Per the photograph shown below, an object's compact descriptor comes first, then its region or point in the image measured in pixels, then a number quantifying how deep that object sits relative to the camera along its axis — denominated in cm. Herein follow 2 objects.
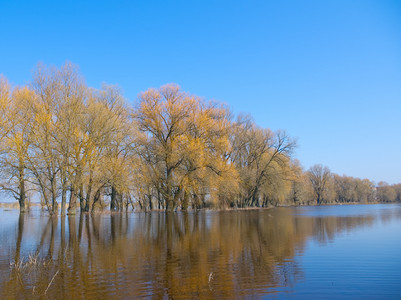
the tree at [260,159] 4897
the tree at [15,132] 2958
